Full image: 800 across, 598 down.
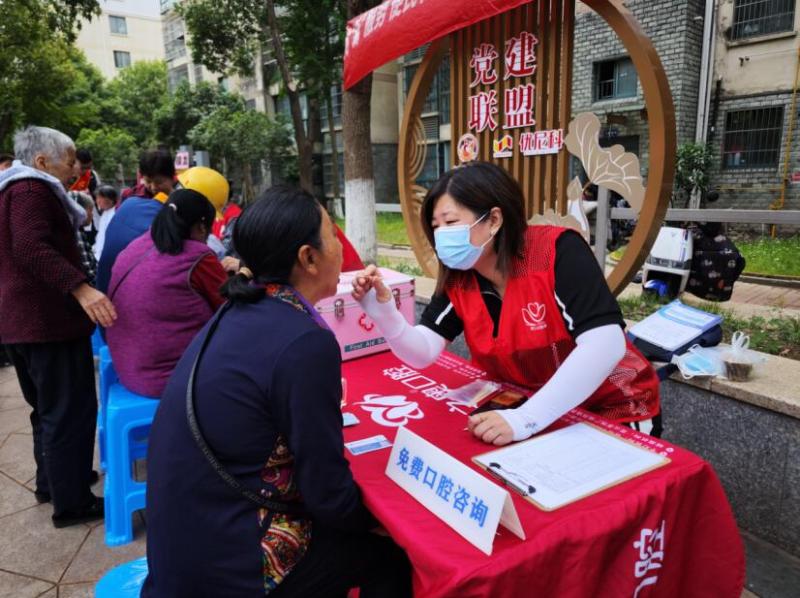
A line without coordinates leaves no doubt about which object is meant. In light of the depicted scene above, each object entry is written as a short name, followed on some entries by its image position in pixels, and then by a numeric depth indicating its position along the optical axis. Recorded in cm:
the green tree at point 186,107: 1920
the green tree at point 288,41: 805
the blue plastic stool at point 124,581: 156
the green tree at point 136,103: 2364
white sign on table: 102
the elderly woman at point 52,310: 223
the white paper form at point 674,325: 216
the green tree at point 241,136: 1664
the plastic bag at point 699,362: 216
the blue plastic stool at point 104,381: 282
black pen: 118
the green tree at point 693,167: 964
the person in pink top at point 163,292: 227
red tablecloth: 101
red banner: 312
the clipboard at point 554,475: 117
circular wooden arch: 244
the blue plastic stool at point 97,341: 416
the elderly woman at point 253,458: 114
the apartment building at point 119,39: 3328
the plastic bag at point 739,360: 219
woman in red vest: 147
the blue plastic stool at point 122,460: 231
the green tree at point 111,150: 2062
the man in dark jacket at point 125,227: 278
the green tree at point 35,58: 936
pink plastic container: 231
